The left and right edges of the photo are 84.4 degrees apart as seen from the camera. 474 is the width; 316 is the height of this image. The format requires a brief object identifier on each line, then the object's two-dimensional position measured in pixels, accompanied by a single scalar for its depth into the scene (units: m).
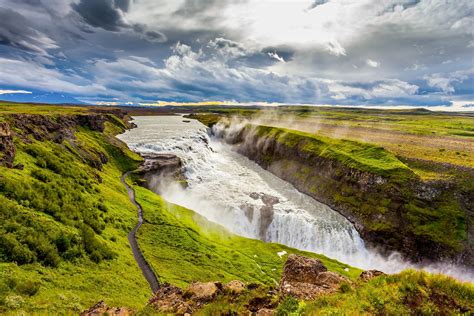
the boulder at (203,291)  14.56
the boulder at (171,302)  13.60
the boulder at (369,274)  14.30
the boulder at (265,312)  12.49
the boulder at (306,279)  13.84
